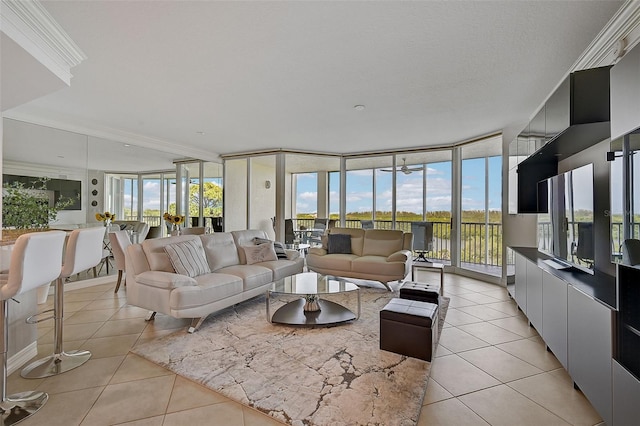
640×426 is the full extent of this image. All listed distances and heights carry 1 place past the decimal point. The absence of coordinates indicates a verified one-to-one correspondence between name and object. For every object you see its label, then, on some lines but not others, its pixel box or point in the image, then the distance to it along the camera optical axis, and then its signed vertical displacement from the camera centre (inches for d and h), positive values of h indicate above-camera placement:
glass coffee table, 125.0 -43.0
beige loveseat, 177.2 -26.5
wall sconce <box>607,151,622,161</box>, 67.0 +14.2
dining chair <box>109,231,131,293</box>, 158.4 -15.7
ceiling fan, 254.2 +41.3
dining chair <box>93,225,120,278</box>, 202.1 -26.5
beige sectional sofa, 115.1 -27.8
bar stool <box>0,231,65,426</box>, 68.7 -15.5
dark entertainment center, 60.3 -13.2
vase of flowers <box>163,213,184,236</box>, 193.5 -2.2
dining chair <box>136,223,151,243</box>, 233.5 -13.1
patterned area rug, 71.8 -46.6
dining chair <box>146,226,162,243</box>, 241.6 -13.6
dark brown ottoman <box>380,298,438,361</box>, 93.7 -36.9
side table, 173.0 -30.3
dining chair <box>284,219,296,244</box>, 262.8 -14.3
